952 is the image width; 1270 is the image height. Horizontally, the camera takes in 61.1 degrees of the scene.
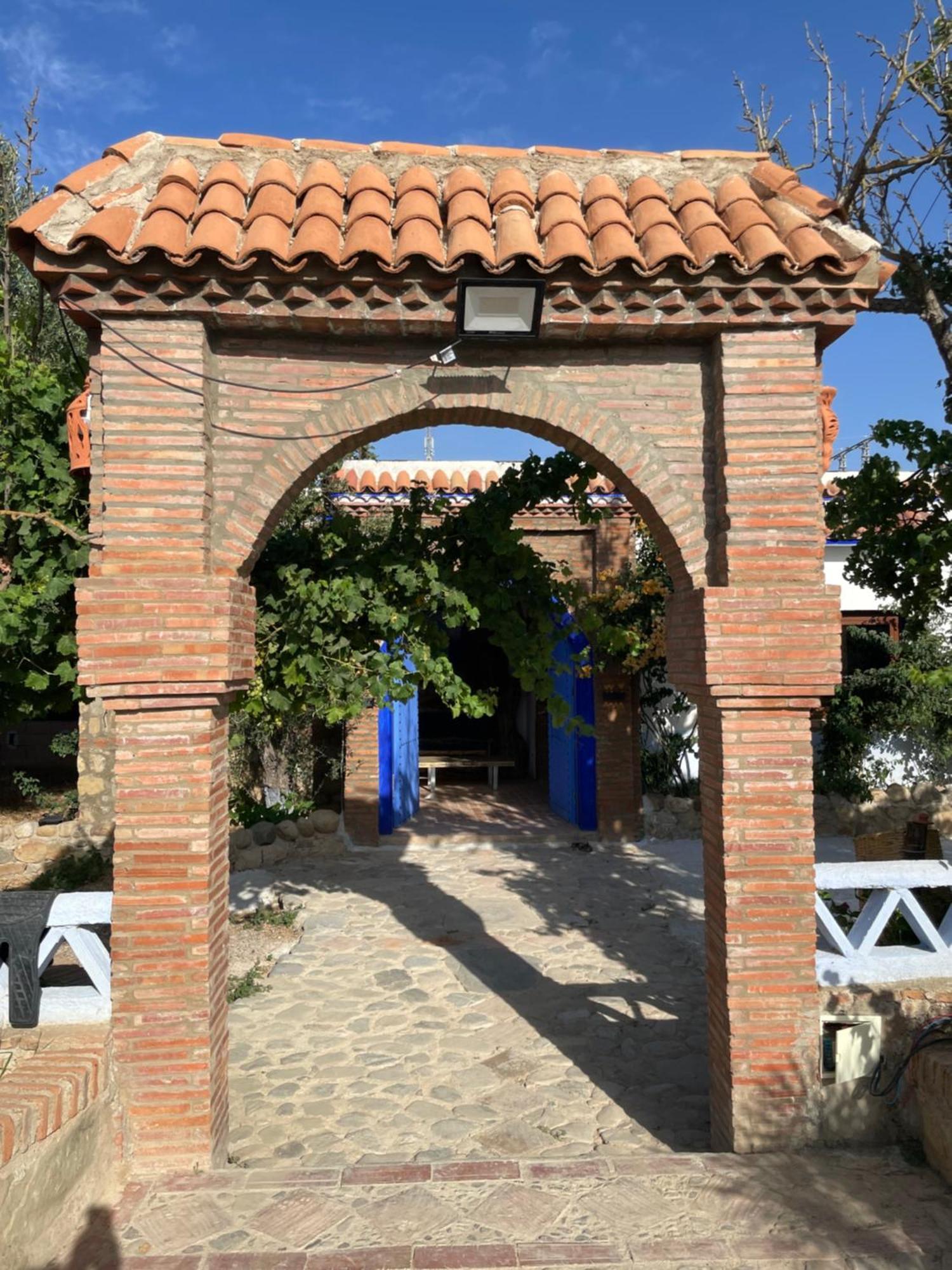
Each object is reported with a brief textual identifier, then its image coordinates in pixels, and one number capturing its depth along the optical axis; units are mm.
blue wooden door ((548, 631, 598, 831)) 10477
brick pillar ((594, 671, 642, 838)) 10289
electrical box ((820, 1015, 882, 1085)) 3740
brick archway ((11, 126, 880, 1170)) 3541
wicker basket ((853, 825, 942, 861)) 6254
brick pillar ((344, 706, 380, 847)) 9938
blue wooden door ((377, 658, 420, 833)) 10172
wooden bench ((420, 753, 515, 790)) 13094
